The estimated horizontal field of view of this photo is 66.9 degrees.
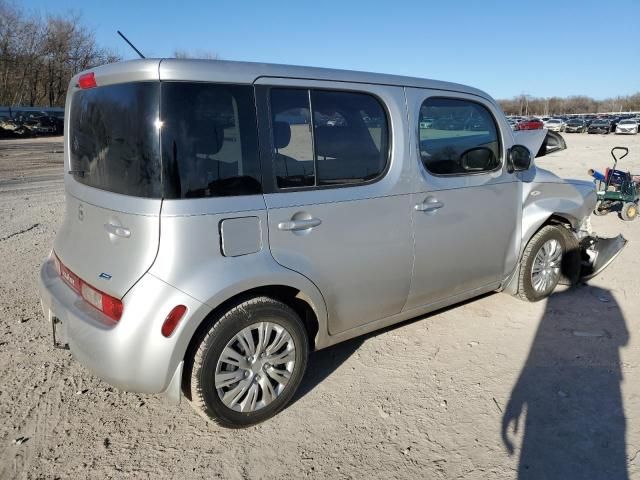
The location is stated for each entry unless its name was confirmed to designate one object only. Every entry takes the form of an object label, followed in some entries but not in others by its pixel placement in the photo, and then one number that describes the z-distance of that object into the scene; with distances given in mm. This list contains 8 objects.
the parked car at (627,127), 39406
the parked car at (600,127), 41950
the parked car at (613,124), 43425
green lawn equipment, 8656
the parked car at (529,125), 35969
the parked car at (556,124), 48406
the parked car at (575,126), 46138
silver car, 2348
